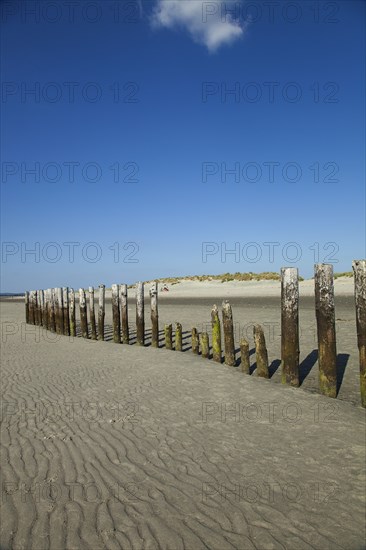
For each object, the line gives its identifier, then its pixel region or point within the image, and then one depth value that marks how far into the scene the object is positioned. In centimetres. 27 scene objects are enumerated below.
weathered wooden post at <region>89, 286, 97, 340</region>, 1513
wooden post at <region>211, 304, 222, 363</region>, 1005
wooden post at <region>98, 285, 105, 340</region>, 1477
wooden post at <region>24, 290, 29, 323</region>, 2340
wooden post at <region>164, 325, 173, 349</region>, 1197
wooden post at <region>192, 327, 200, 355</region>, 1099
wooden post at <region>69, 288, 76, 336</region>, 1634
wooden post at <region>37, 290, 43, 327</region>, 2111
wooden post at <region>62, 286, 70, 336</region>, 1708
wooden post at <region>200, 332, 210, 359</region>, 1058
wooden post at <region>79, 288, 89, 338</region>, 1523
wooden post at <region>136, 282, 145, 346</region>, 1298
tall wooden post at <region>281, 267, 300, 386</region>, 786
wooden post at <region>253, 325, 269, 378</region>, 830
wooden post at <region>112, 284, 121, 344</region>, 1409
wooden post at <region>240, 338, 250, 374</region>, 880
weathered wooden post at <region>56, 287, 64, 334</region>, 1752
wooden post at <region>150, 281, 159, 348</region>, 1250
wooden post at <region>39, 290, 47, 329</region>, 2030
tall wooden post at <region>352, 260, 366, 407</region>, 670
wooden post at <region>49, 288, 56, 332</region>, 1862
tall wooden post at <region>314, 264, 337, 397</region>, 724
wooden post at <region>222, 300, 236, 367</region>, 959
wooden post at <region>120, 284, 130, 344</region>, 1373
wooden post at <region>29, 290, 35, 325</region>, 2264
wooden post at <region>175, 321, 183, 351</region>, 1146
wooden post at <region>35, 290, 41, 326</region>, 2185
